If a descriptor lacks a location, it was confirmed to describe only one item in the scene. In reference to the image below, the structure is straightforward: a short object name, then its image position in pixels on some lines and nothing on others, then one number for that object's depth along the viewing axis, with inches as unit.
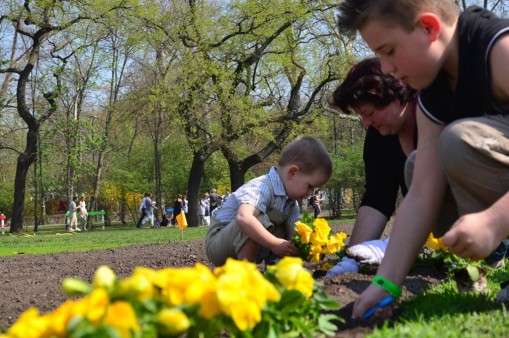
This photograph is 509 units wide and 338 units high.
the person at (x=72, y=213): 1229.0
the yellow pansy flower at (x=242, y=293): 58.7
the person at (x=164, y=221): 1376.7
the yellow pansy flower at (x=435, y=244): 158.0
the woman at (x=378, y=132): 146.9
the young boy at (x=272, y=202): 155.4
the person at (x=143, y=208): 1312.7
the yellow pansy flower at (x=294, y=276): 76.0
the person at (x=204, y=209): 1307.5
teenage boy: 92.9
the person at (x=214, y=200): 1309.1
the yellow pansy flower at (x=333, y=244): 162.6
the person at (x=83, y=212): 1255.5
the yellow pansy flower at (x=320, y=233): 158.1
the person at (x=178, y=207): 1294.3
